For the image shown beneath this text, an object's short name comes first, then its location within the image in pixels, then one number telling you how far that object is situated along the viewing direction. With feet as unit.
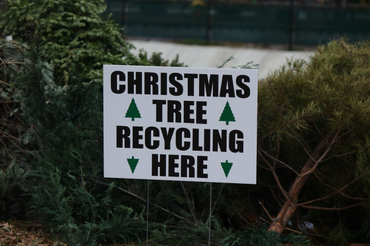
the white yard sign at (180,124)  21.66
